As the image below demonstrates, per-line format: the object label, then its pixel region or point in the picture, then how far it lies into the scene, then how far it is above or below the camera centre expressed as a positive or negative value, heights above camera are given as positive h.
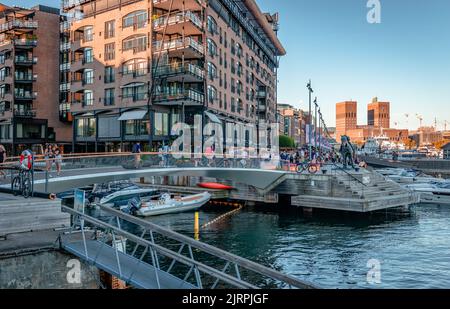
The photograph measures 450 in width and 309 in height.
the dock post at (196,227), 24.00 -5.50
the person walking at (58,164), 19.83 -0.75
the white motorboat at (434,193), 35.19 -4.25
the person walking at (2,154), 20.48 -0.23
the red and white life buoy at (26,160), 13.69 -0.39
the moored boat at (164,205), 30.91 -4.71
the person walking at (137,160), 24.48 -0.66
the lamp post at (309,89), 37.47 +6.04
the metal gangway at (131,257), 6.81 -2.45
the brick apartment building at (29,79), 58.59 +11.32
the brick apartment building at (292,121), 126.01 +10.05
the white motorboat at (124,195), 34.34 -4.33
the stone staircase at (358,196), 28.70 -3.78
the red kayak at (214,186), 37.69 -3.66
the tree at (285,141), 92.87 +2.13
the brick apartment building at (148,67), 42.66 +10.44
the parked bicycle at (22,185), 12.51 -1.23
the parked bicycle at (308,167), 32.69 -1.57
